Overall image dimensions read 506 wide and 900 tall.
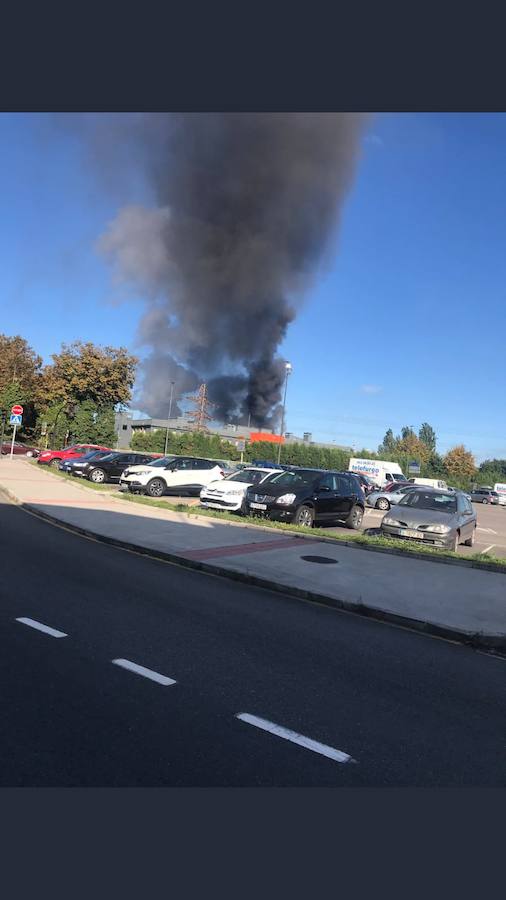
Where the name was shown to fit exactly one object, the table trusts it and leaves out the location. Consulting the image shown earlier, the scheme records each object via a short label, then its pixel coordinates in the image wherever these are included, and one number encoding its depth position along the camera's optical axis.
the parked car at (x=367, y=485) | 29.66
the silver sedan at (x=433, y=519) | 12.21
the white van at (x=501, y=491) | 56.12
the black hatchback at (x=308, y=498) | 14.56
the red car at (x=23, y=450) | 45.00
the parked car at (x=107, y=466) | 24.95
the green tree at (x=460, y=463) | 93.38
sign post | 28.80
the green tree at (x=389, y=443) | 135.88
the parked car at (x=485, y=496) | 55.08
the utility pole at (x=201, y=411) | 75.44
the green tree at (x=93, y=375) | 47.00
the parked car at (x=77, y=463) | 25.55
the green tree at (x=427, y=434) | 128.75
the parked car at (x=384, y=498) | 27.56
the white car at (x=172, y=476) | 19.78
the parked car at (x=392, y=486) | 30.14
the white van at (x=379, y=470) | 40.93
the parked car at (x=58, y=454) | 33.40
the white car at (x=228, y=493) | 16.53
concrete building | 77.25
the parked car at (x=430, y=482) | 41.56
